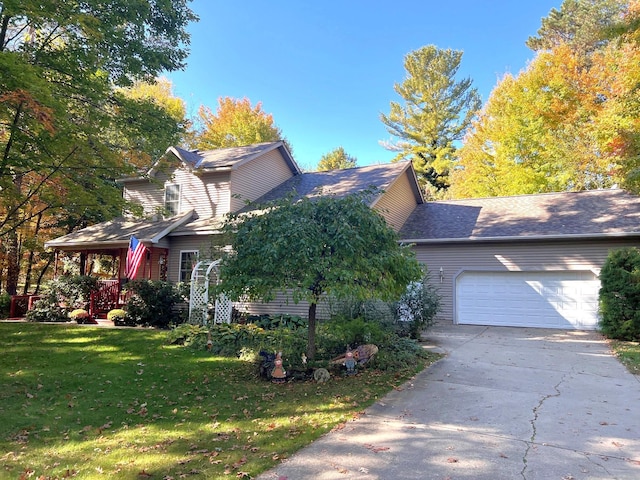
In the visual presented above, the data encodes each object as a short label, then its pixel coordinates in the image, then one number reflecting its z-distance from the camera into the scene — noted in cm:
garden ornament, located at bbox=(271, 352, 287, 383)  670
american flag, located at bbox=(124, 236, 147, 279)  1312
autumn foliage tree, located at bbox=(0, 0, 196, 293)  781
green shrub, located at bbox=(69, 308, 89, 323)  1364
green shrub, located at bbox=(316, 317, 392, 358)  803
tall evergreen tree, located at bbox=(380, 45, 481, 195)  3123
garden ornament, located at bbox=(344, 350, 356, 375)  704
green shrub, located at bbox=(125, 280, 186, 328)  1280
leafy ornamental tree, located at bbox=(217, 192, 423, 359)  628
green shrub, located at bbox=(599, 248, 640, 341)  1018
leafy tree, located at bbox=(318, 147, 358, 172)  4275
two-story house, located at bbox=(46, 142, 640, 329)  1291
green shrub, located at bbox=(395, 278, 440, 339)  1012
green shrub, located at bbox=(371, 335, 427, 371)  746
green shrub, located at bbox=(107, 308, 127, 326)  1310
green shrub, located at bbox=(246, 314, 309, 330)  1165
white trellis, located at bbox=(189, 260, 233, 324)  1151
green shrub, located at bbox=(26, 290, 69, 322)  1416
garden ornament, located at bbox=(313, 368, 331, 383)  671
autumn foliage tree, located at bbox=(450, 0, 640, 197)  1795
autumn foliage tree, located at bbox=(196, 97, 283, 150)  2841
